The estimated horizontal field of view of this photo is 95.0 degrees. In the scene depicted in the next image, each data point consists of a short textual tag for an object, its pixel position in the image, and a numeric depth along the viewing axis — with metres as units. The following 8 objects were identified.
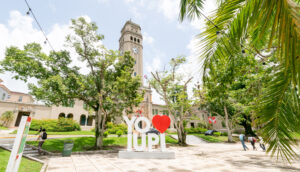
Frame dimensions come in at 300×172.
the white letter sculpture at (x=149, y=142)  9.26
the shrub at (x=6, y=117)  24.66
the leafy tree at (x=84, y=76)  10.78
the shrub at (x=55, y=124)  22.64
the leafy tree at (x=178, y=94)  16.98
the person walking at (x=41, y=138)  9.58
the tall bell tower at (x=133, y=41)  39.47
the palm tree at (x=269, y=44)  1.21
